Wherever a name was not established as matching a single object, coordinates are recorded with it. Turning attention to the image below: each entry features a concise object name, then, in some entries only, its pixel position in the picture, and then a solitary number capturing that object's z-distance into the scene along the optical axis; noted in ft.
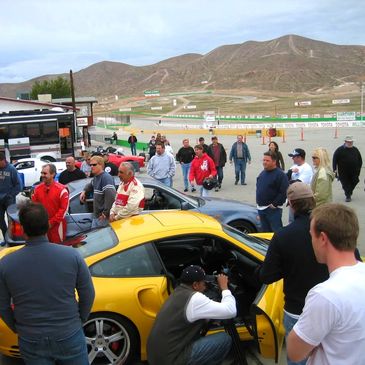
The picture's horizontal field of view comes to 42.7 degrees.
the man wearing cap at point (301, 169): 25.54
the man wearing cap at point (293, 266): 10.25
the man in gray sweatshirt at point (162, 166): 37.04
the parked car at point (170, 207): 22.88
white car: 55.72
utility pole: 91.50
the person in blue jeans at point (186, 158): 45.78
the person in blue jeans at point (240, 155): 46.85
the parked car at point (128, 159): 59.62
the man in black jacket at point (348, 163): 35.32
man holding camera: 10.95
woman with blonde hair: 23.06
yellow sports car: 12.71
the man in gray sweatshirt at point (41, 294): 8.70
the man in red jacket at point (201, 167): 36.45
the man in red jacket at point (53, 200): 20.11
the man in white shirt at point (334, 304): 5.95
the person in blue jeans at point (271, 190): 21.95
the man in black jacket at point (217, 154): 46.24
